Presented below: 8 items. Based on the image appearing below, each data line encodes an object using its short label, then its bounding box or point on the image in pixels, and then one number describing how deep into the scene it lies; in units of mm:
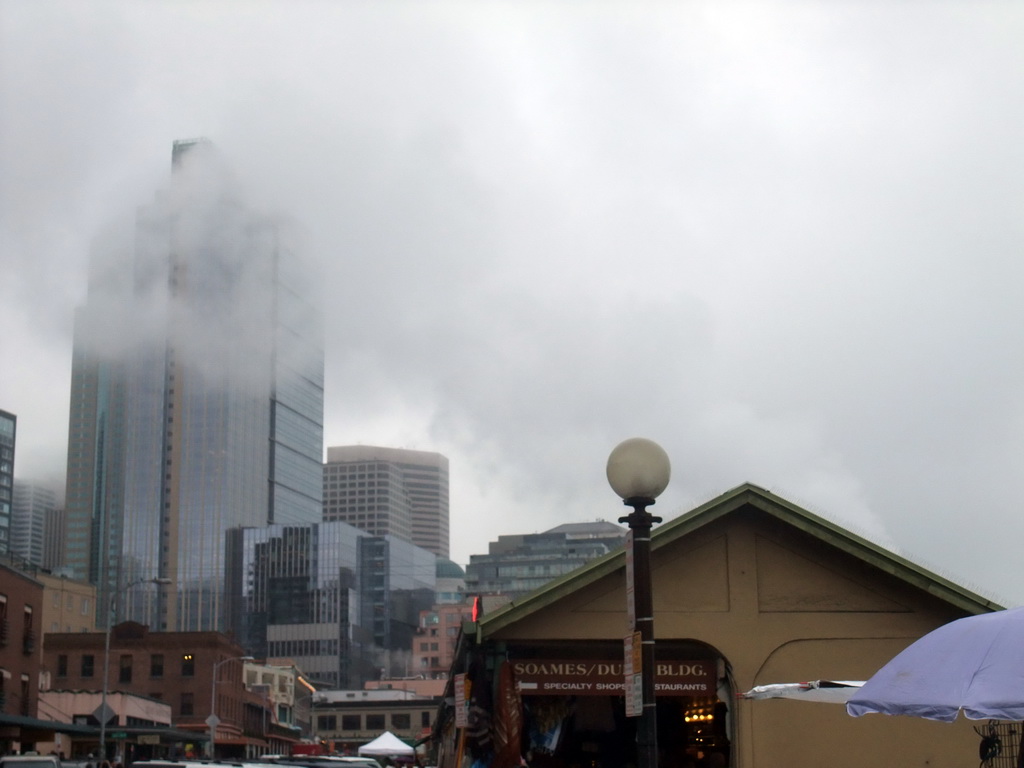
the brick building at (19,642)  50969
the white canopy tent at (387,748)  45919
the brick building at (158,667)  94938
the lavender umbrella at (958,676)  7809
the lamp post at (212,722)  61800
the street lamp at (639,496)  9680
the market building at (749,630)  16141
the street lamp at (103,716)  41438
